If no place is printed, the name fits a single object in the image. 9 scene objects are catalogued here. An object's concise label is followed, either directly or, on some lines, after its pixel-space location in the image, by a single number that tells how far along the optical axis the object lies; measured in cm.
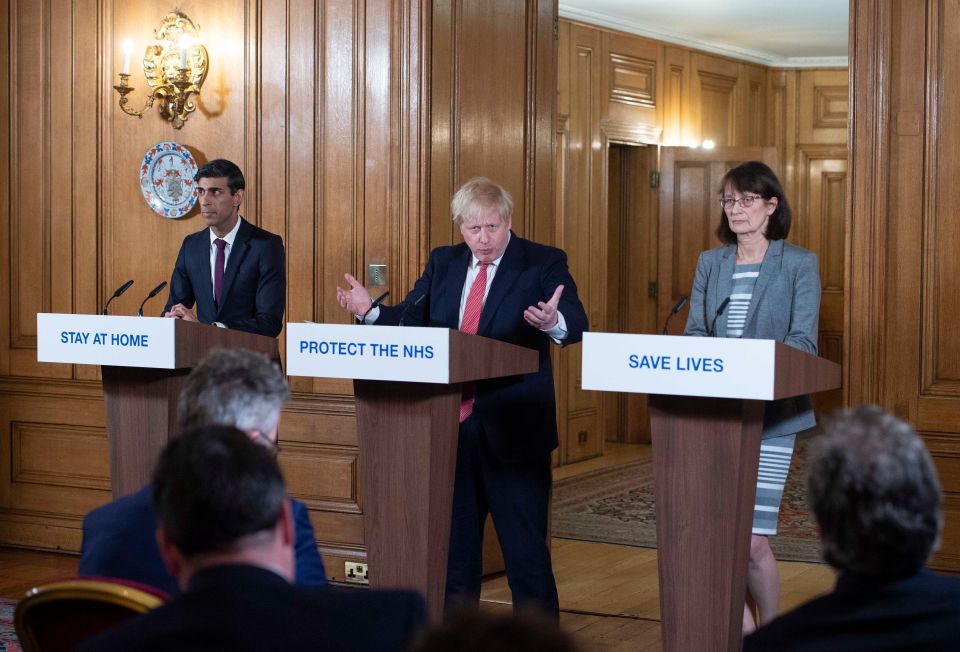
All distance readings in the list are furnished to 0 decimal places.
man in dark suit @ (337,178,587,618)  388
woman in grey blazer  364
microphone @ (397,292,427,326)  405
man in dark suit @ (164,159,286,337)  458
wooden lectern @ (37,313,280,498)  380
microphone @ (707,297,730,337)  366
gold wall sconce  564
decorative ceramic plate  564
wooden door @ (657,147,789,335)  956
